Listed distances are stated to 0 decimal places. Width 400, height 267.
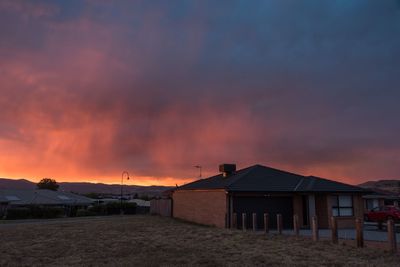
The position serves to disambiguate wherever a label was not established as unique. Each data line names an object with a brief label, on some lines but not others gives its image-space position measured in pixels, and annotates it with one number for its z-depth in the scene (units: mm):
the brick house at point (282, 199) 31406
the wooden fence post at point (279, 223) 23688
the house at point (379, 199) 56188
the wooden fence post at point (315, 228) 19859
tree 118531
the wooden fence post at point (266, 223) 24000
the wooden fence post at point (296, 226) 22609
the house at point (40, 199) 62844
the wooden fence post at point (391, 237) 16047
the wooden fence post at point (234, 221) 28220
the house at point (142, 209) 63750
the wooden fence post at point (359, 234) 17578
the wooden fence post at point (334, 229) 18984
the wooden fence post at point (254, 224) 25325
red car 31820
